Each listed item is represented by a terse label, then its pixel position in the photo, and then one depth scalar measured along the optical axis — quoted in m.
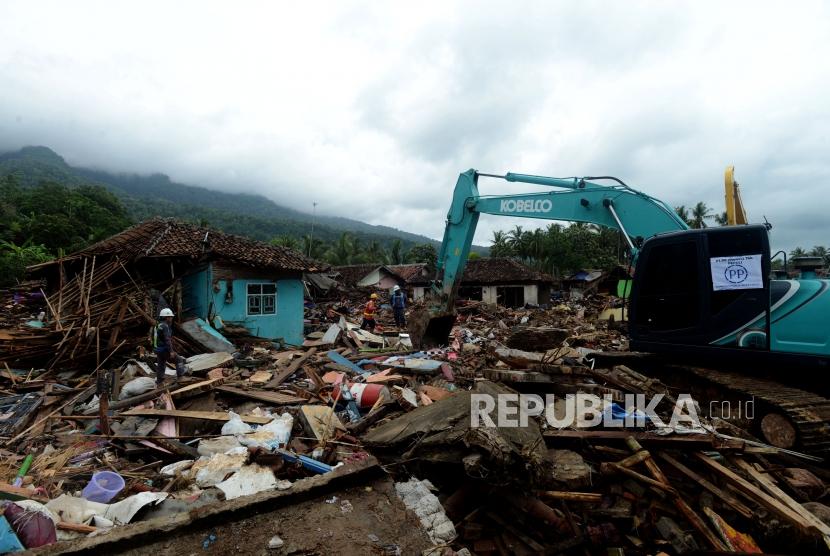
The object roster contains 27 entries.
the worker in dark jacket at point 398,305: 14.62
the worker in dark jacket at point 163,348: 7.23
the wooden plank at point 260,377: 7.60
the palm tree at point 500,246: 48.85
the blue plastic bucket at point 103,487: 3.77
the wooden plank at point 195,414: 5.59
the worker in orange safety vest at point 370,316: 13.79
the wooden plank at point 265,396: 6.49
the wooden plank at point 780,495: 3.29
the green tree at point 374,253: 49.16
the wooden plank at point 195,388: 6.39
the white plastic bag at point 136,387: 6.52
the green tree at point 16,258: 22.00
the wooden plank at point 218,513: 2.68
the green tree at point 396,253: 50.28
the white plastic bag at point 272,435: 4.91
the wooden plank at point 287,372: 7.48
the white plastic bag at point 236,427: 5.27
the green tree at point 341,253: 46.88
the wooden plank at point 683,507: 3.43
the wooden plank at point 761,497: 3.28
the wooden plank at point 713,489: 3.61
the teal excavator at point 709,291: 4.69
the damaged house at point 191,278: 10.59
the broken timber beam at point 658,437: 3.95
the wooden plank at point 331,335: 11.92
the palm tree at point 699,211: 45.78
